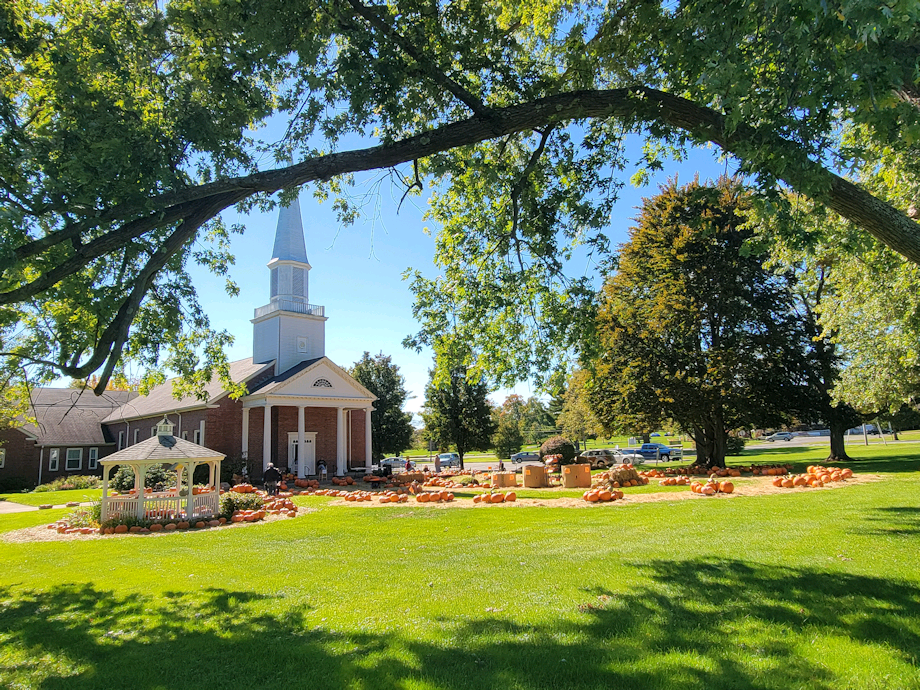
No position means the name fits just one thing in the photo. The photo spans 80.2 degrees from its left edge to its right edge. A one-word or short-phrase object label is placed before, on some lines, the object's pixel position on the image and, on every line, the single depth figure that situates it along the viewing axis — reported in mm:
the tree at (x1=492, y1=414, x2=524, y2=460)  45500
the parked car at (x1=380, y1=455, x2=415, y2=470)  44656
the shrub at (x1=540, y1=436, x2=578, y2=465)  30516
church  28328
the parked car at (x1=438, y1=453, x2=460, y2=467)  42125
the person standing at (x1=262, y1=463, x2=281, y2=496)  22266
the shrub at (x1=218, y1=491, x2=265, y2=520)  16172
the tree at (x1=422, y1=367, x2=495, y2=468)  34750
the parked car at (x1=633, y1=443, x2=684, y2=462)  40000
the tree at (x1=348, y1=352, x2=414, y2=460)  41531
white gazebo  14781
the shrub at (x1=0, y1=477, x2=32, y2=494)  30797
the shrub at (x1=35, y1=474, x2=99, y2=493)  30000
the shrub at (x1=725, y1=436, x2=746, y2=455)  40622
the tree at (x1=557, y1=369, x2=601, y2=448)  43444
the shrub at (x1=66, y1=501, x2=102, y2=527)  14945
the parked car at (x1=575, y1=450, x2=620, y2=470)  32344
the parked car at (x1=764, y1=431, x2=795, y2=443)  66612
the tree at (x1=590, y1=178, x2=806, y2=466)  23297
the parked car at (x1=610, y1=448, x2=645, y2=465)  32312
